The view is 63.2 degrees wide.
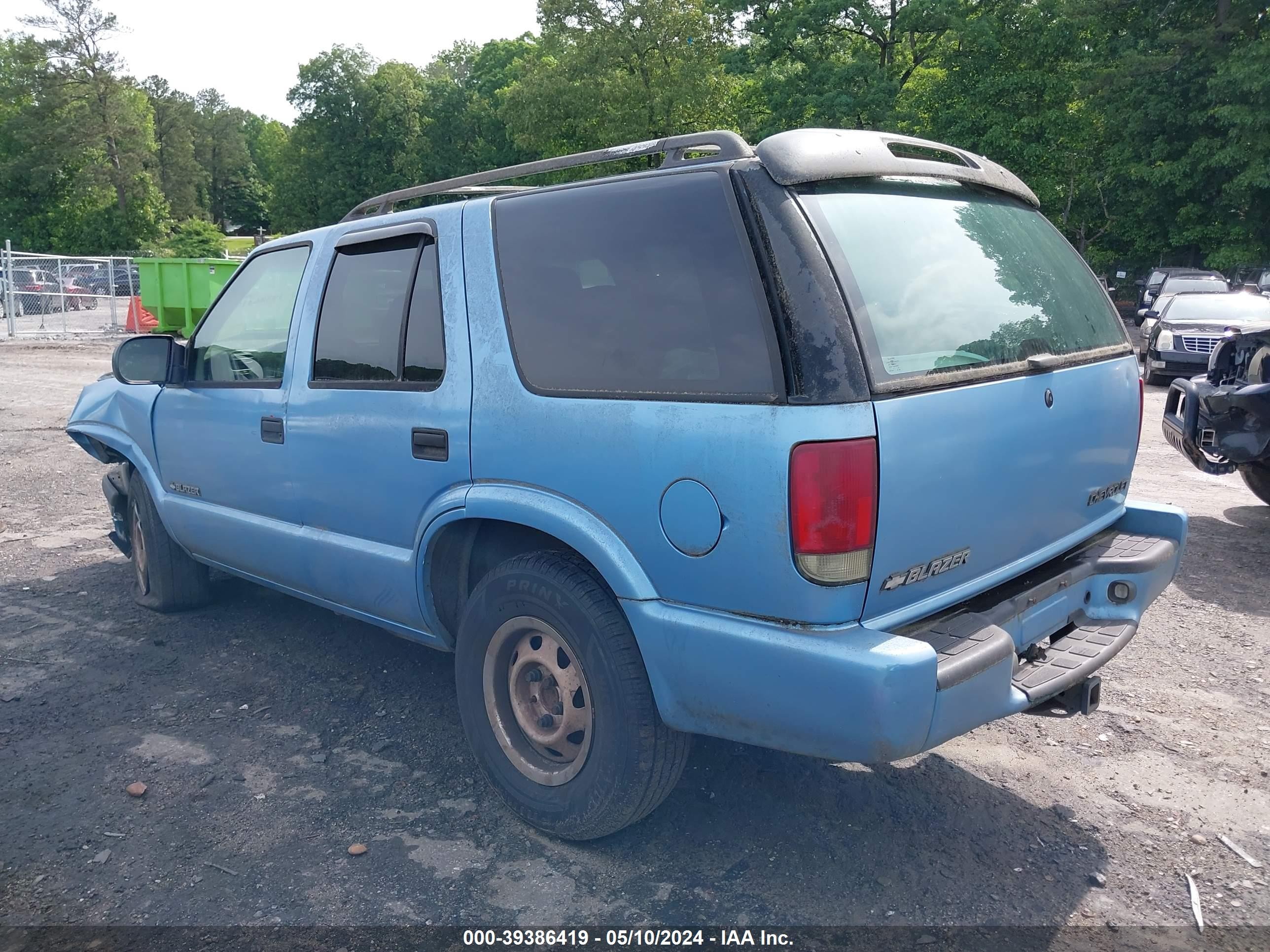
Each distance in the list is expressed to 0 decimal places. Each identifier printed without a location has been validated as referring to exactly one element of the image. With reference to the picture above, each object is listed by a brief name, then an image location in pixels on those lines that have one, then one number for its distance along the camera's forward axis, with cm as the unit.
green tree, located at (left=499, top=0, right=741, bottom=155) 3988
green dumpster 2530
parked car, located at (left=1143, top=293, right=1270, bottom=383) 1493
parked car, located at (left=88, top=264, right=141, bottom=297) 2775
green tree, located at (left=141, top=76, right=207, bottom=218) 7712
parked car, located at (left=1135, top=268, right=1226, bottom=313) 2320
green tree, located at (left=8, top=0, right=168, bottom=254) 5869
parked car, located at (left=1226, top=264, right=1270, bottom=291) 2664
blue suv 258
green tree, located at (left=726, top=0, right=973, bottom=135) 3109
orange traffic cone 2641
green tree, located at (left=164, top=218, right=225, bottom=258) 5931
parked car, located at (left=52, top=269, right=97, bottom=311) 2816
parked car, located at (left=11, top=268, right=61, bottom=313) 2602
